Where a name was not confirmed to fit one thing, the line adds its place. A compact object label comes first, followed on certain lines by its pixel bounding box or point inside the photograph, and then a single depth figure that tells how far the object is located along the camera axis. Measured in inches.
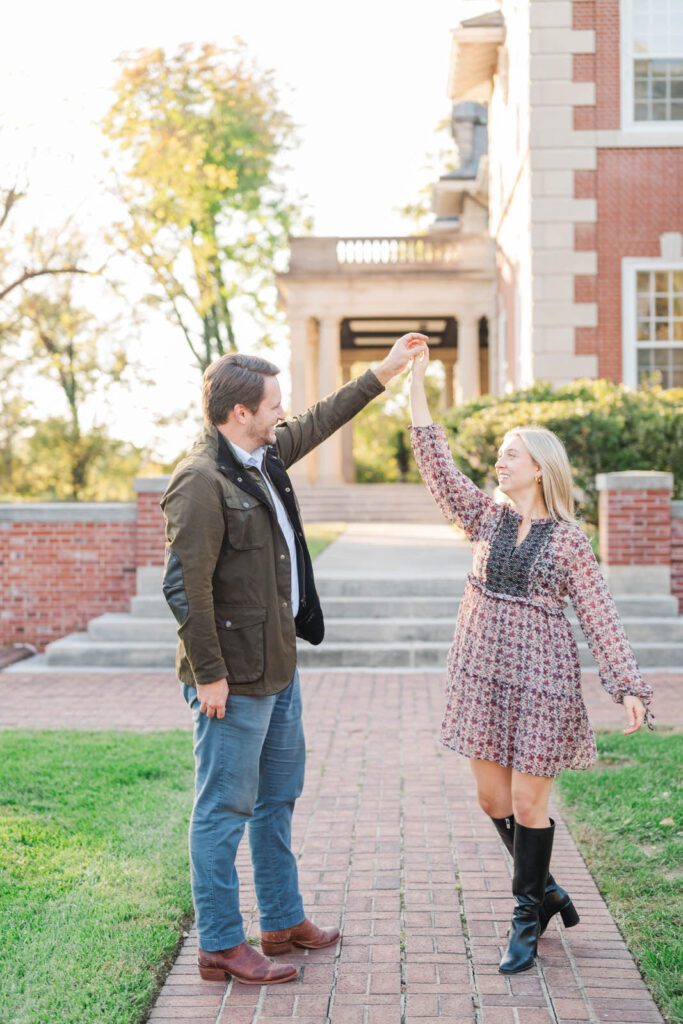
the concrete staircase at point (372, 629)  410.0
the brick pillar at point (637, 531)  423.5
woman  158.1
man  147.9
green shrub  474.6
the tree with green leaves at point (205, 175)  883.4
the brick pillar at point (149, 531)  446.0
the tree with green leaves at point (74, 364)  1264.8
